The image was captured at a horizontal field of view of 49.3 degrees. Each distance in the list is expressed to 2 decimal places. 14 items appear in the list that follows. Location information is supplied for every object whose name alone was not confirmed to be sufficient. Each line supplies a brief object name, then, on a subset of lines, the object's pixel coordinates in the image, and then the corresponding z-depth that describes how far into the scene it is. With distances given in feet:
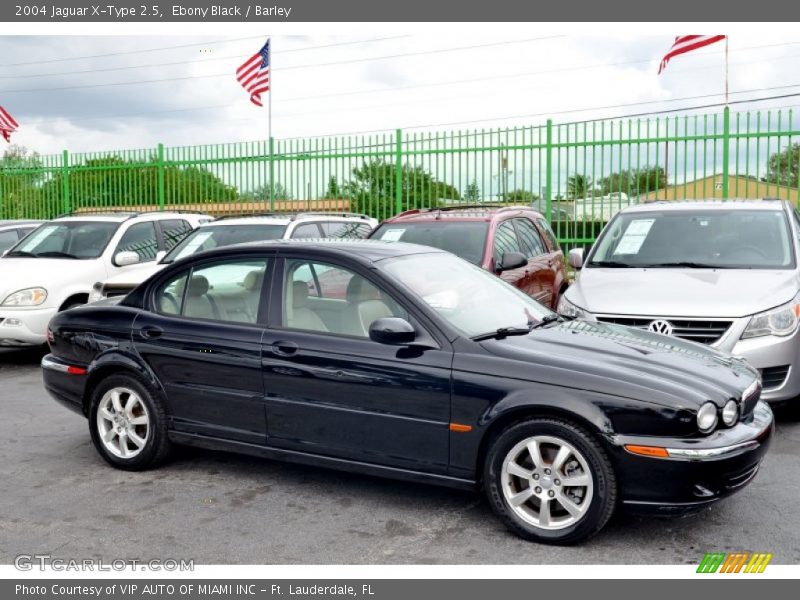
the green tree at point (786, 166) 43.11
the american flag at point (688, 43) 55.83
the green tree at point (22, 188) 70.24
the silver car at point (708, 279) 20.70
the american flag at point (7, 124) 73.61
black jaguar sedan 13.64
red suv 28.76
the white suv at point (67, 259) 30.66
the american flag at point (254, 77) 68.49
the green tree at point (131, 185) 60.90
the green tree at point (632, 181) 47.32
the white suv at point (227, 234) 32.71
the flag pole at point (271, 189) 57.47
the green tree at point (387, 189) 52.08
